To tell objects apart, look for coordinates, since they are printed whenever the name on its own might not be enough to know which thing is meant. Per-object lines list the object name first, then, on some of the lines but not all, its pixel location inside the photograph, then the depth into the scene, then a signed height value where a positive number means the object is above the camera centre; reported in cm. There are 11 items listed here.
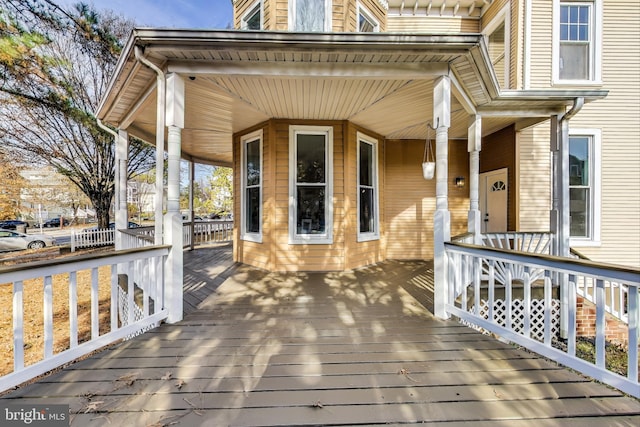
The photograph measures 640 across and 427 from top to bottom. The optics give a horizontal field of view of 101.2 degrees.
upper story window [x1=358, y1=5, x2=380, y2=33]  539 +401
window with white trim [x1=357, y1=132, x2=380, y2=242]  530 +43
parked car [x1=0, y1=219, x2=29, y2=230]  2103 -117
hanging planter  611 +132
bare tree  910 +464
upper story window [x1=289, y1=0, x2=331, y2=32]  499 +372
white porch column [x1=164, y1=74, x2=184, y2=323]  282 +7
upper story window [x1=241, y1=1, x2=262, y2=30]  529 +401
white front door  557 +21
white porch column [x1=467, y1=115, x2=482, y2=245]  407 +61
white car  1126 -134
